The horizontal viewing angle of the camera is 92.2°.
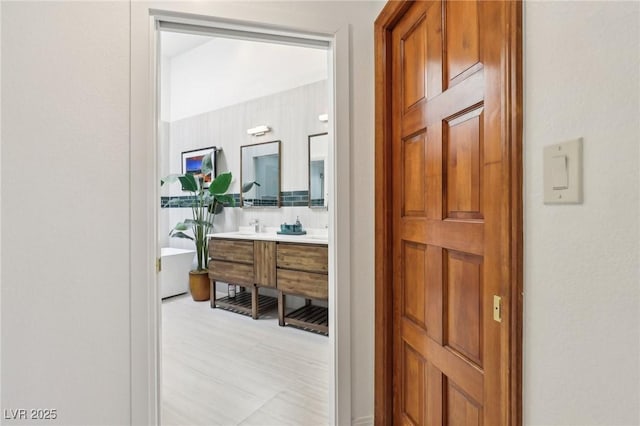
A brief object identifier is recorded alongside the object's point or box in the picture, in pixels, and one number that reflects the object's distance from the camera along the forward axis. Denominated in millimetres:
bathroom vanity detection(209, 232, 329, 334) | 2865
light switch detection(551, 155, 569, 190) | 597
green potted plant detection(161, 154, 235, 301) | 3803
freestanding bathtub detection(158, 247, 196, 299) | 4078
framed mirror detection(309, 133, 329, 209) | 3359
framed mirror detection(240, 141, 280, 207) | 3735
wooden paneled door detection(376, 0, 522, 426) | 732
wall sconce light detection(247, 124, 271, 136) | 3775
